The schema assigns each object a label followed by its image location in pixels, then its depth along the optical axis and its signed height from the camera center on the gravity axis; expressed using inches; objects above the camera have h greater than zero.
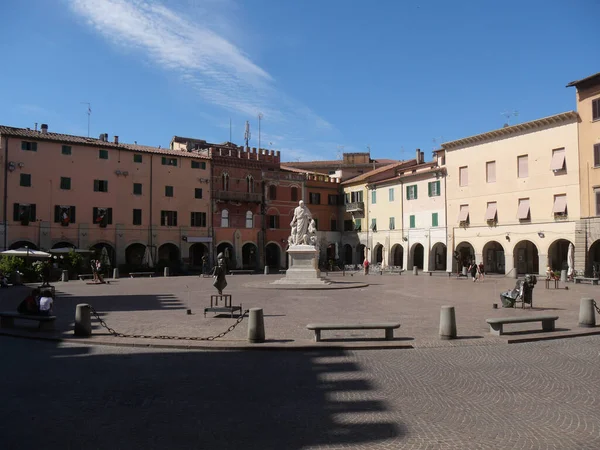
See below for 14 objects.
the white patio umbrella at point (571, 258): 1451.6 -14.3
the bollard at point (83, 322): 498.0 -62.8
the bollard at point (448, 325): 479.5 -65.4
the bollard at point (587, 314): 544.4 -64.2
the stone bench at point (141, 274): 1676.9 -61.1
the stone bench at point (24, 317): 535.2 -66.3
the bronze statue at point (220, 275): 672.4 -25.8
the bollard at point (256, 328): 465.7 -65.3
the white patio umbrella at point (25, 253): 1353.8 +9.3
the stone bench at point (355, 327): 465.4 -65.1
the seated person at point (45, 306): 548.7 -52.1
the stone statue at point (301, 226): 1234.0 +67.3
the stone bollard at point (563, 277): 1338.6 -61.7
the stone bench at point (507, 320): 490.0 -64.0
